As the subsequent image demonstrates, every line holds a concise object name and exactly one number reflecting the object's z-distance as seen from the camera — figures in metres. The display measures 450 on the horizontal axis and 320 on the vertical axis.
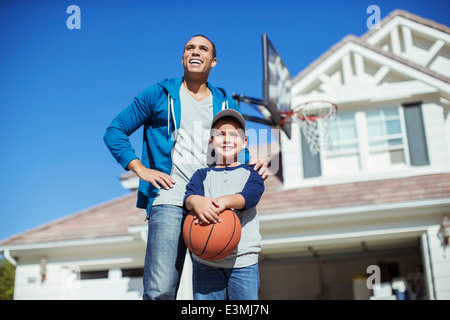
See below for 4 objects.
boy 3.04
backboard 8.88
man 3.12
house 10.09
